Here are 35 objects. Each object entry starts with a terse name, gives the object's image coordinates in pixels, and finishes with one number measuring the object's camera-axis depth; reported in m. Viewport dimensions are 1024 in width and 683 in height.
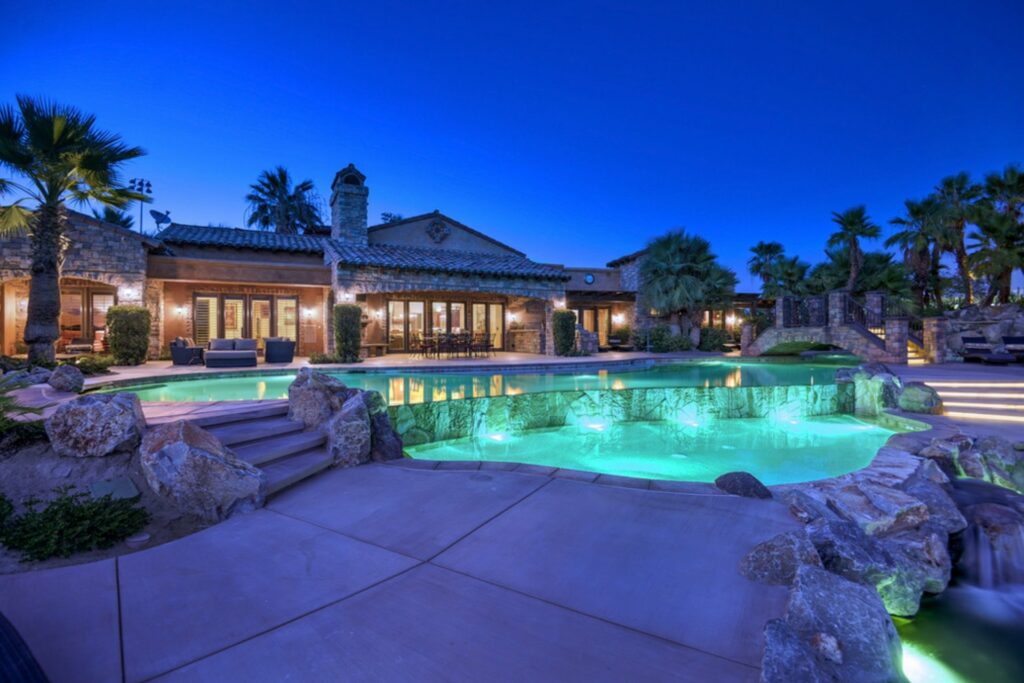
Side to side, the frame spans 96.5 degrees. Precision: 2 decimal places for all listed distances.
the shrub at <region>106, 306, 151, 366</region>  12.81
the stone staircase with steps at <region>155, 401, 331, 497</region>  3.85
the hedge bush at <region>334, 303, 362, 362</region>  14.66
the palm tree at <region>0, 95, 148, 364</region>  9.13
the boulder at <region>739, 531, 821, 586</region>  2.21
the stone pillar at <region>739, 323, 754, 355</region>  21.80
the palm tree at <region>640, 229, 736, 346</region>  21.72
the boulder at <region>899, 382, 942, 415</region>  7.96
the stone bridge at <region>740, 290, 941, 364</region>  15.60
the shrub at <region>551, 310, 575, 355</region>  18.03
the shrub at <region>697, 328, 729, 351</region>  23.31
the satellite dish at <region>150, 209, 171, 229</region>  19.31
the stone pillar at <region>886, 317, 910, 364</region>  15.36
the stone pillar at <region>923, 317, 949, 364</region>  14.89
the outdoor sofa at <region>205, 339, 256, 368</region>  12.65
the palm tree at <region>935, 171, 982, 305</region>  19.55
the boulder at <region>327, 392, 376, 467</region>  4.35
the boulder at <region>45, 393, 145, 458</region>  3.43
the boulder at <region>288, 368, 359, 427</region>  4.89
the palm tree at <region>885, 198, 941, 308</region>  20.12
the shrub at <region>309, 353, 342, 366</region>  14.60
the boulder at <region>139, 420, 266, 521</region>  3.09
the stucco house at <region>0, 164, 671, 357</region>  14.25
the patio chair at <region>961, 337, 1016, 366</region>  13.35
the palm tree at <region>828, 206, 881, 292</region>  20.34
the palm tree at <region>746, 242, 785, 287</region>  25.92
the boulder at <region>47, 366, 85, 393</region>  7.06
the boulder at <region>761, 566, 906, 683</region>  1.58
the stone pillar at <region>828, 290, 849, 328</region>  17.77
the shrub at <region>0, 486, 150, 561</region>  2.56
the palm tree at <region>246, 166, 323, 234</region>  29.30
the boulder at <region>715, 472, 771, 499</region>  3.30
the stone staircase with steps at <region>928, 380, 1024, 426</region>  7.54
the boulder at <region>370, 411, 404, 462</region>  4.59
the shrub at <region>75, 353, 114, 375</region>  10.43
